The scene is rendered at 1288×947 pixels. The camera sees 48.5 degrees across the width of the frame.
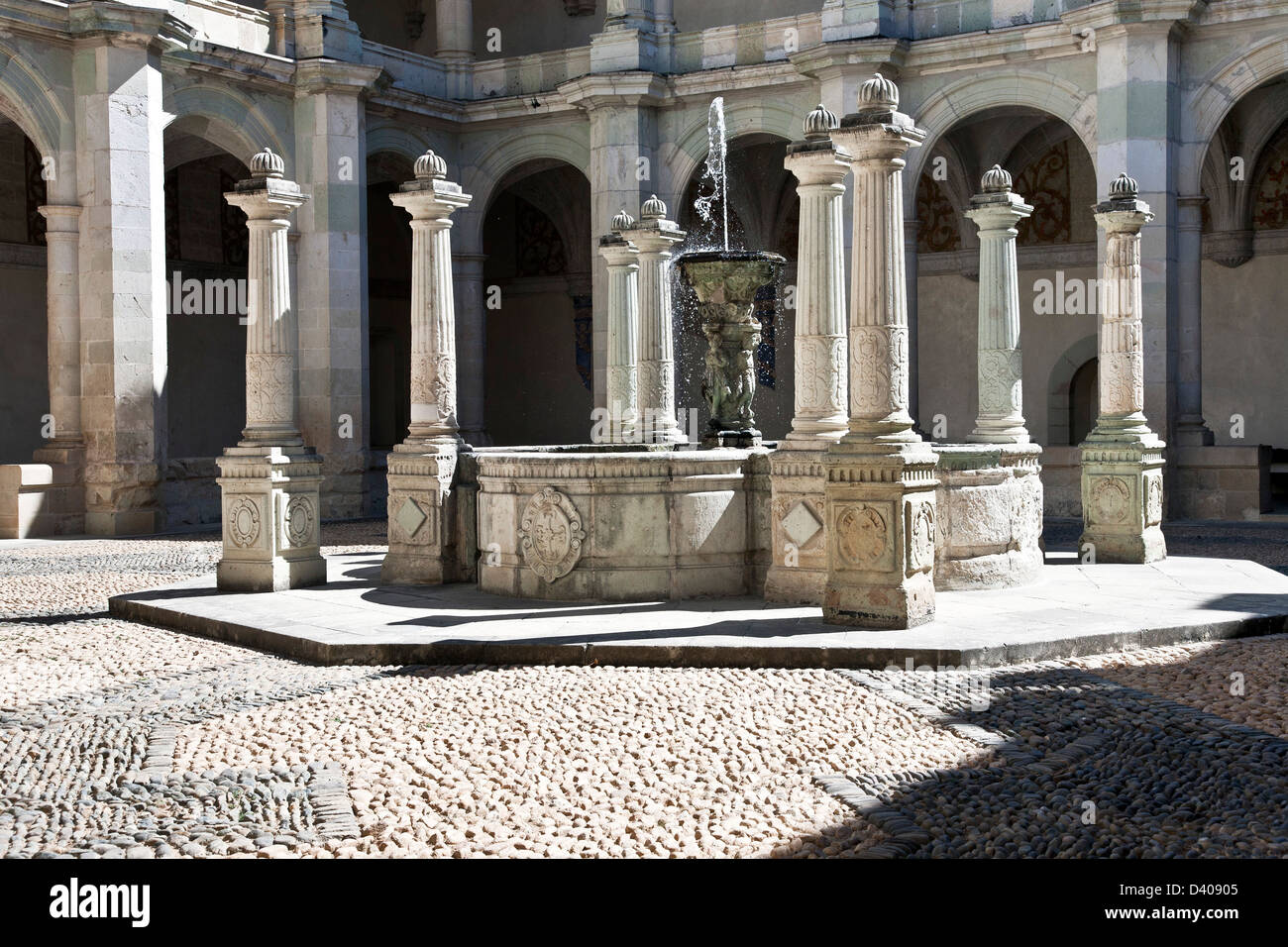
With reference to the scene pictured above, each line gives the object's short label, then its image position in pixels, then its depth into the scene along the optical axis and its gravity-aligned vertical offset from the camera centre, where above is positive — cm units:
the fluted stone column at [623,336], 1120 +102
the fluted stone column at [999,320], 993 +98
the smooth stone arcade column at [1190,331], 1464 +129
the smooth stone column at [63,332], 1416 +141
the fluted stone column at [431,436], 923 +21
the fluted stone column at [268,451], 892 +12
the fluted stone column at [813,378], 775 +47
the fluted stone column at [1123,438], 1005 +14
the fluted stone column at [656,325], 1061 +105
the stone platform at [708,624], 659 -82
